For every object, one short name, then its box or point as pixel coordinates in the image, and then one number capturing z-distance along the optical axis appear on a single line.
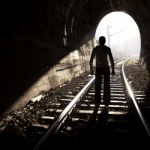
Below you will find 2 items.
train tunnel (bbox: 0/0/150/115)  6.44
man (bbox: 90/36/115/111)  6.81
